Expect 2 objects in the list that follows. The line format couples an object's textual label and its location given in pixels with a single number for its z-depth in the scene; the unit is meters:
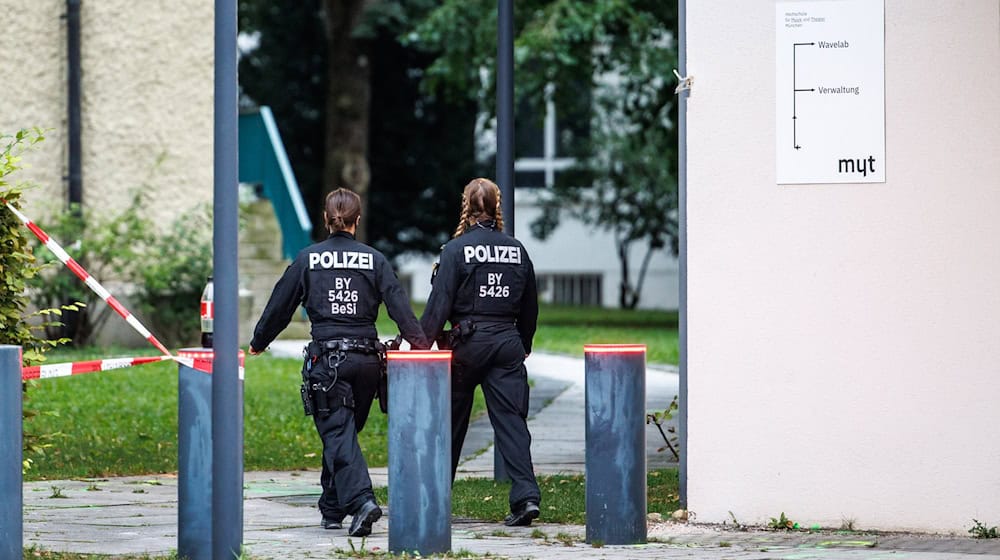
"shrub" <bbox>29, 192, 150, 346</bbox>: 33.94
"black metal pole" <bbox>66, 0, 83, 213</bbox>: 35.16
